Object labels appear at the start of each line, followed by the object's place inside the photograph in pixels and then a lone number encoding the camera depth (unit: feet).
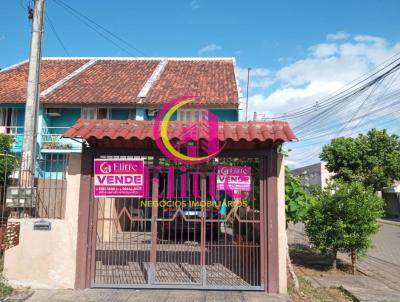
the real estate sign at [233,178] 21.99
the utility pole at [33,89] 28.58
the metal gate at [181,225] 21.27
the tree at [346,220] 27.76
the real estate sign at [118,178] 21.34
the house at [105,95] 58.08
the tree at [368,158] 83.82
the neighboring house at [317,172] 144.88
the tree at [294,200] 27.89
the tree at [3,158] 31.24
